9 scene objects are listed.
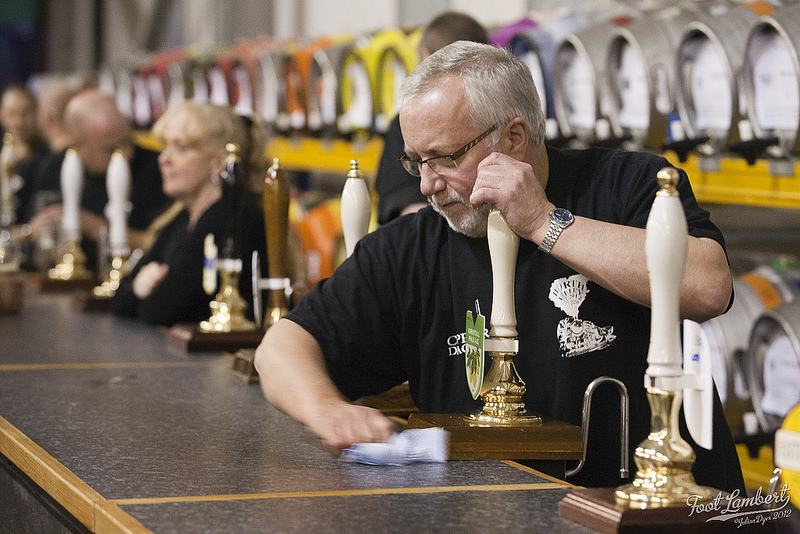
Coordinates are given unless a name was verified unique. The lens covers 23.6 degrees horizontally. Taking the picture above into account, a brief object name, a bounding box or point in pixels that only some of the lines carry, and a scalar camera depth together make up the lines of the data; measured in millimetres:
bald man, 8578
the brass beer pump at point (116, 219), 6478
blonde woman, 5522
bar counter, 2346
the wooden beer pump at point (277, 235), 4348
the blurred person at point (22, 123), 12692
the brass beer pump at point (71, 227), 7112
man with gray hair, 3020
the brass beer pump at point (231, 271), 4966
